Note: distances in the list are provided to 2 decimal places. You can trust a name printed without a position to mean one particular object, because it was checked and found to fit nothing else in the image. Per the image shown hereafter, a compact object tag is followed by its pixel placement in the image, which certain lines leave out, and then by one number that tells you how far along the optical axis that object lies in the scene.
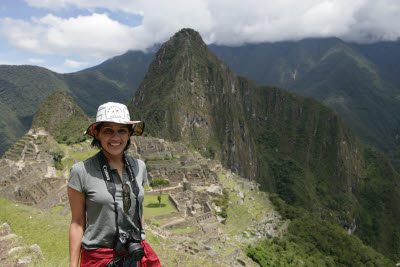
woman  3.27
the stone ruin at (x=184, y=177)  24.33
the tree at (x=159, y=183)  29.56
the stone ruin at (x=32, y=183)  18.06
